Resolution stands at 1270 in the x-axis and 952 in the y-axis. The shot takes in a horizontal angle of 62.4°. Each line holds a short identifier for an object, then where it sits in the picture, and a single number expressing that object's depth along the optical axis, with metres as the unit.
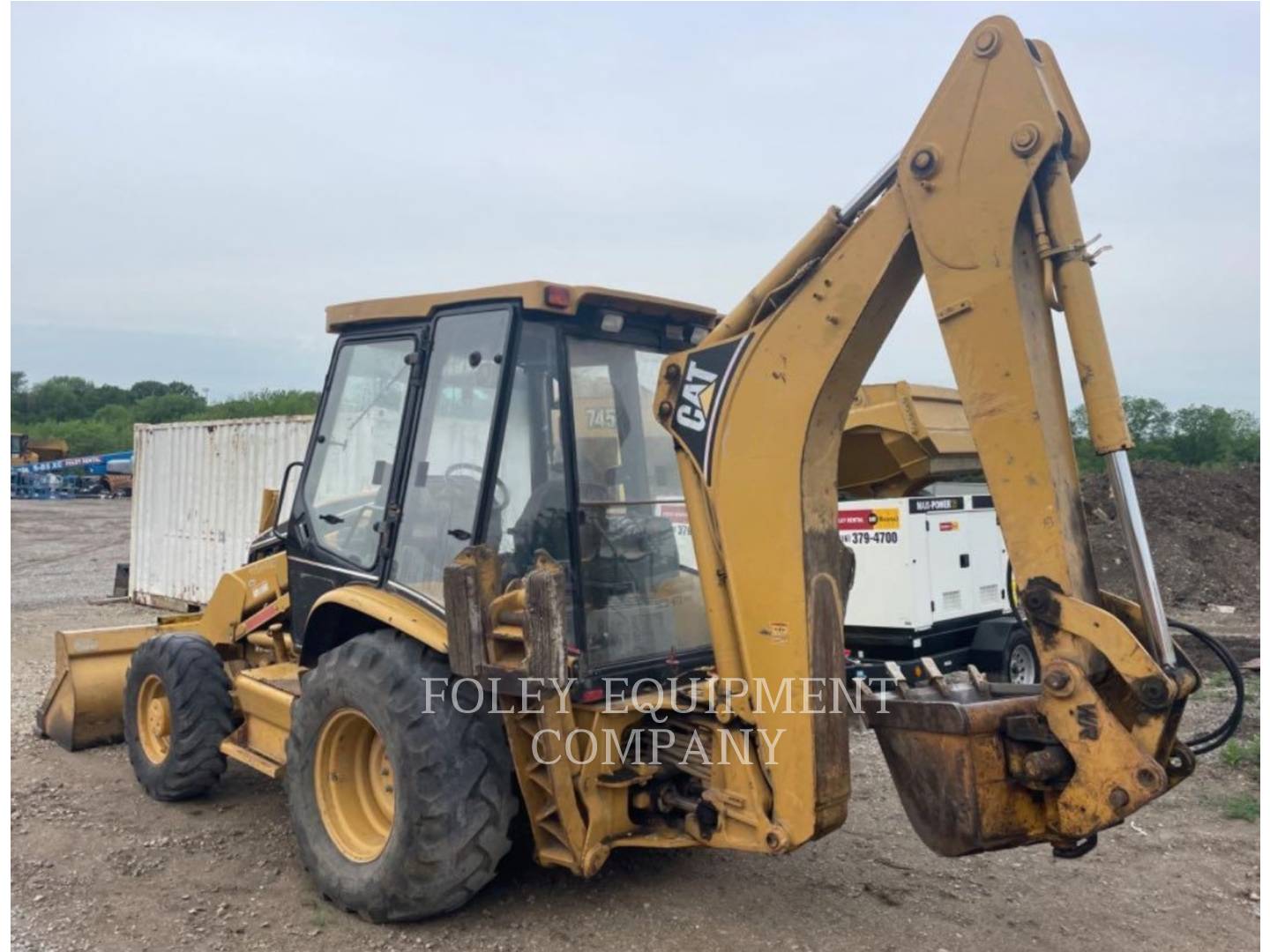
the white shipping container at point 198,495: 11.59
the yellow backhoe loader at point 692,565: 3.05
